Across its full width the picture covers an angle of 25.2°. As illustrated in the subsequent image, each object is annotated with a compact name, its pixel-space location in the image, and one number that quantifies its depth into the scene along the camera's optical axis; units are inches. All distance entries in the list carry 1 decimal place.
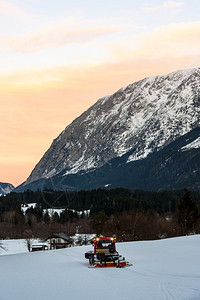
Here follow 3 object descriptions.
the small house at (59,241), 5770.2
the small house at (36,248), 5417.3
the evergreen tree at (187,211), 4101.9
